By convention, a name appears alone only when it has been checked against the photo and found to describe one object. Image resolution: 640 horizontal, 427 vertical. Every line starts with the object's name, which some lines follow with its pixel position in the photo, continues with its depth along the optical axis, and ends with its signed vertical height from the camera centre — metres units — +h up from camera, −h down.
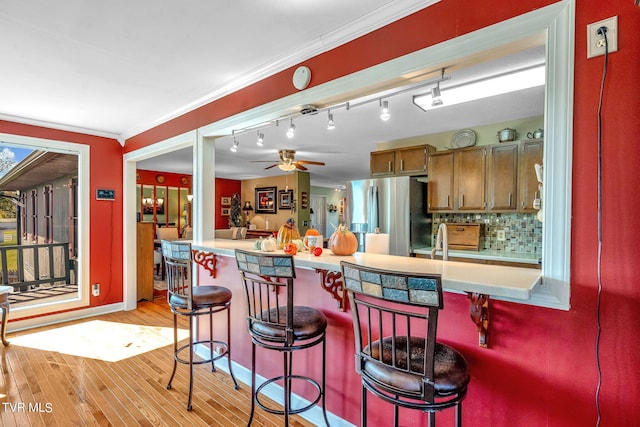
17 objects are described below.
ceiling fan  5.35 +0.83
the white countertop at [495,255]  3.42 -0.51
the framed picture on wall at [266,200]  9.30 +0.30
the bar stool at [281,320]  1.61 -0.60
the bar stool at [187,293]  2.18 -0.60
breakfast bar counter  1.16 -0.28
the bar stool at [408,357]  1.08 -0.57
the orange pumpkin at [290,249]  2.09 -0.25
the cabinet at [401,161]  4.30 +0.69
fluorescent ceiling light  2.35 +0.99
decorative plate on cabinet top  3.96 +0.90
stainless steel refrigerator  4.09 -0.01
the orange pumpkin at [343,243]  1.98 -0.20
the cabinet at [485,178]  3.50 +0.38
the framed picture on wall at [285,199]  8.80 +0.31
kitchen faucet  1.91 -0.20
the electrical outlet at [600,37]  1.15 +0.63
